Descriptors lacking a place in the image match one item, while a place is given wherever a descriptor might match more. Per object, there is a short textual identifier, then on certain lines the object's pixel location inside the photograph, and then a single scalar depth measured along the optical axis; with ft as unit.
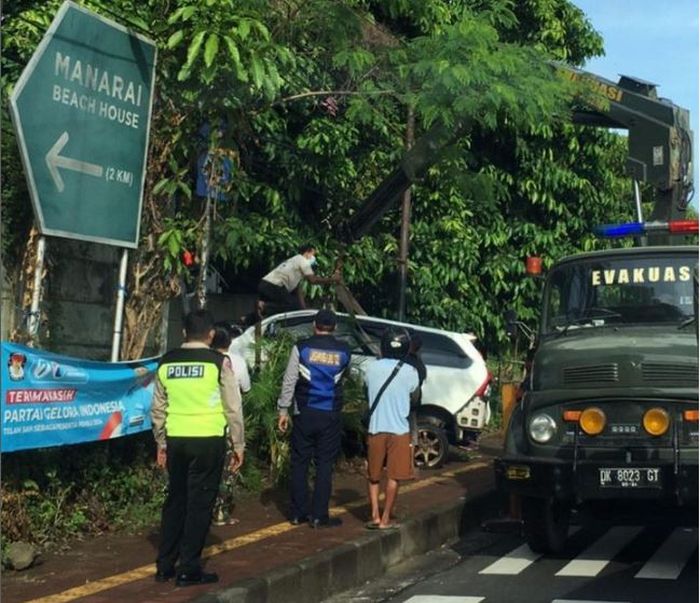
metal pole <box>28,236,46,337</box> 29.60
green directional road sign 27.76
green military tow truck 28.45
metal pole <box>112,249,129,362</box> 32.17
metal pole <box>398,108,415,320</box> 55.23
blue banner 26.16
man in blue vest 32.40
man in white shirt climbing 45.88
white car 44.11
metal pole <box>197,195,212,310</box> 34.60
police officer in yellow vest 25.29
